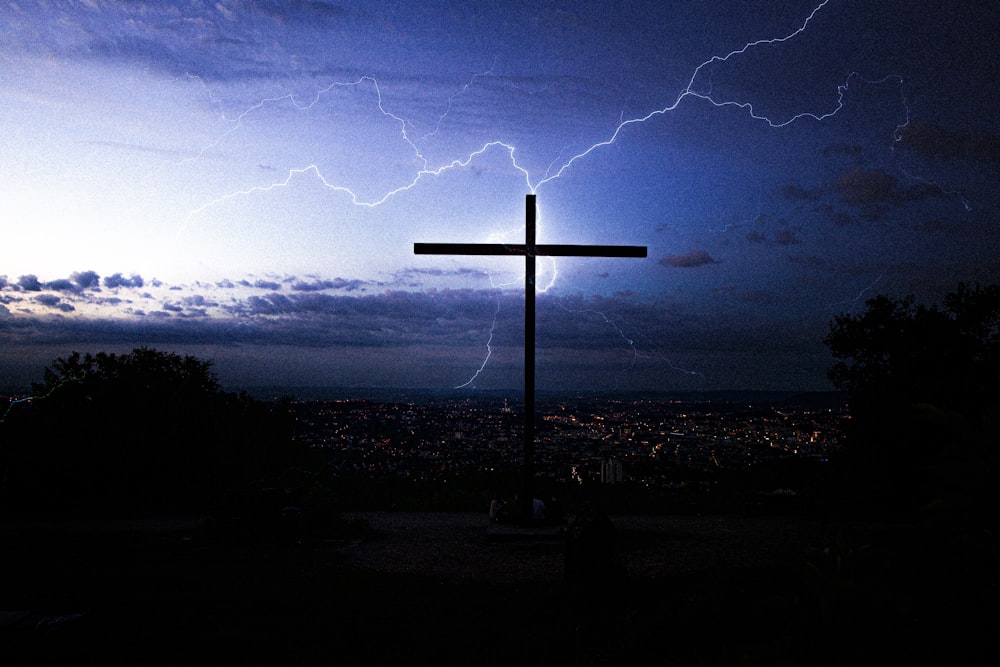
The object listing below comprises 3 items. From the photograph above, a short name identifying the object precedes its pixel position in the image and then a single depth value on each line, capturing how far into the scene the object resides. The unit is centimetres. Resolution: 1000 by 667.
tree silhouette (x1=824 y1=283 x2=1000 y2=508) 1428
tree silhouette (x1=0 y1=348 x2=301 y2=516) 1530
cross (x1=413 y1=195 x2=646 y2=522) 1301
